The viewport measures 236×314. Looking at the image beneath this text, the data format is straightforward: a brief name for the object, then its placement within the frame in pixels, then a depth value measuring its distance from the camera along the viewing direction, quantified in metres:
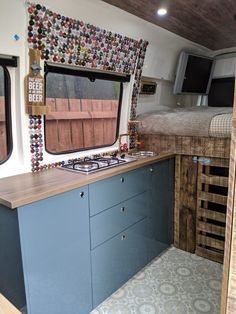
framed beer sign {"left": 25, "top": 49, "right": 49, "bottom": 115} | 1.71
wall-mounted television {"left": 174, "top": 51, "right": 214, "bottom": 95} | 3.02
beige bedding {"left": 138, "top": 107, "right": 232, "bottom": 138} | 2.24
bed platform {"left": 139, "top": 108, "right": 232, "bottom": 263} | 2.30
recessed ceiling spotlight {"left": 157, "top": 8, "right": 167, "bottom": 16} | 2.01
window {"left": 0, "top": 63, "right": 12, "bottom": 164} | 1.71
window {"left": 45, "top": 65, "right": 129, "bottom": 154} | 2.11
